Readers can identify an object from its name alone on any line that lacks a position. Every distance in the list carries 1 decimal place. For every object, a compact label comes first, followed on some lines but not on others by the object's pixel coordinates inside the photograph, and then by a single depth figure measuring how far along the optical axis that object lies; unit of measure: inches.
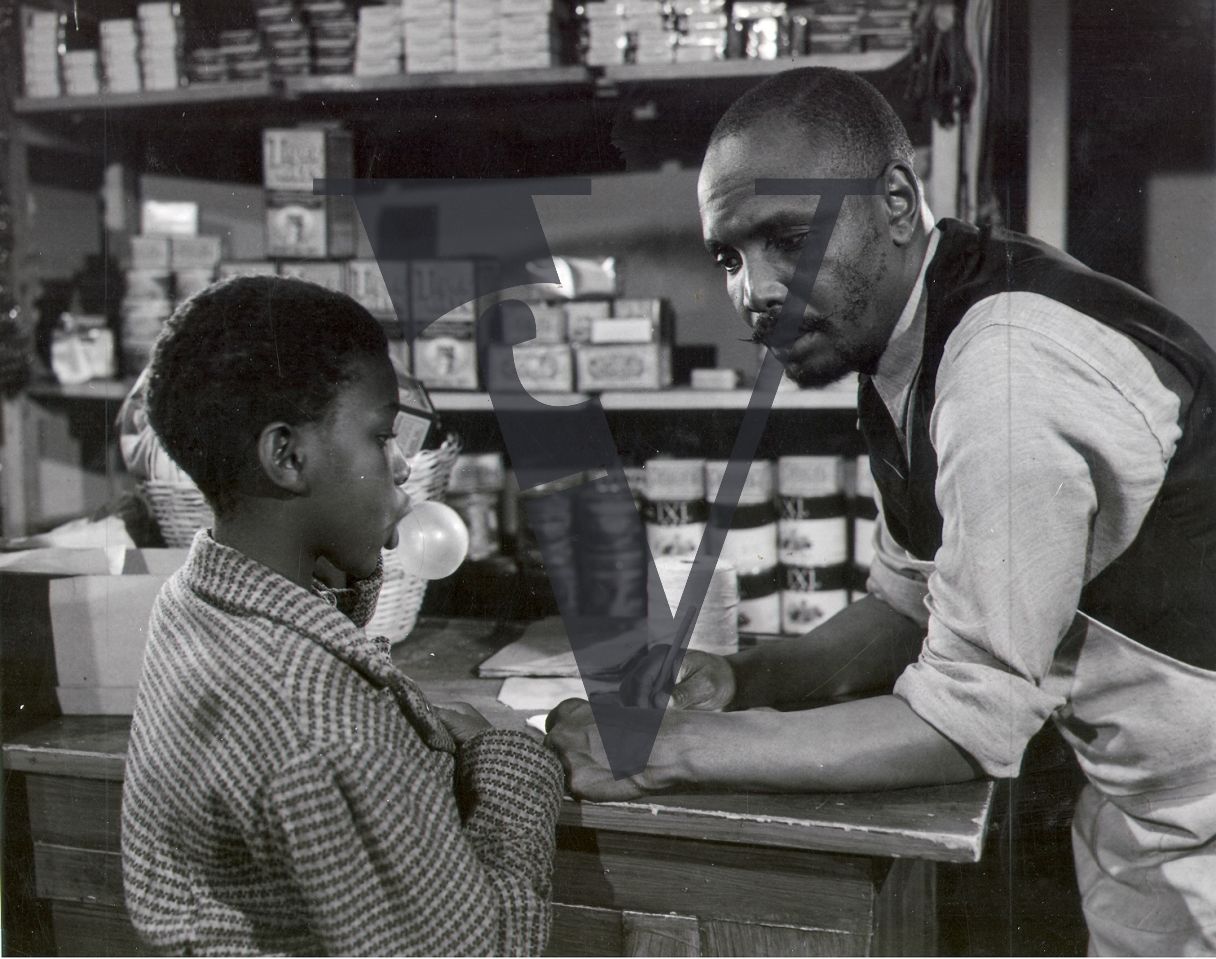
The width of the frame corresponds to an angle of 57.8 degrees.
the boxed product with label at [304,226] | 77.7
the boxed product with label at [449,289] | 75.7
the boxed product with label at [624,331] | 74.6
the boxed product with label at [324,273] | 77.7
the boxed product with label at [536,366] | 75.7
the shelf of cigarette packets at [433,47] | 71.1
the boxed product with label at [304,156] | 77.4
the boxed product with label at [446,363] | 77.1
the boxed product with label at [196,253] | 81.7
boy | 31.5
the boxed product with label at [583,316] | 75.1
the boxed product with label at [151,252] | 82.4
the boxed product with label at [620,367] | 74.9
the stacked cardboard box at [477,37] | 73.4
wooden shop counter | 37.8
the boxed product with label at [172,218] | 88.5
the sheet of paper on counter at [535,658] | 56.3
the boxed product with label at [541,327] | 76.0
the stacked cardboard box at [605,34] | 73.4
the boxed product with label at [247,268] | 78.2
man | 37.7
